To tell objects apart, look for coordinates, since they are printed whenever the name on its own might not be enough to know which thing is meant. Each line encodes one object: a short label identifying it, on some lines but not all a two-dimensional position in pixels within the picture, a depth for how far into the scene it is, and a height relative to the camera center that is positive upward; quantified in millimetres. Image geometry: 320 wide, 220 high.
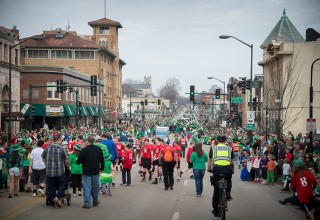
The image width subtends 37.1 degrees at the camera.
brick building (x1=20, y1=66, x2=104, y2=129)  59625 +1847
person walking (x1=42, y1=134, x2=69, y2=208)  12484 -1484
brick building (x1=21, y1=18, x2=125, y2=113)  80688 +9920
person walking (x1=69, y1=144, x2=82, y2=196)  14906 -1749
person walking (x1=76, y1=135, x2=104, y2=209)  12625 -1452
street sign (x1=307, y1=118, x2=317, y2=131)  21359 -579
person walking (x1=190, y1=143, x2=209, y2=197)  15258 -1730
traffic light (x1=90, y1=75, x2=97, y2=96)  40062 +2190
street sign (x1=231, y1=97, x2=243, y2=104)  41938 +982
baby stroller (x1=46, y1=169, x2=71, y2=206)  13141 -2443
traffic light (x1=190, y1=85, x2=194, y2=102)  47062 +1855
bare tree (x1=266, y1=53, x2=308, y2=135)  46750 +2145
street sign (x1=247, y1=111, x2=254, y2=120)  31733 -227
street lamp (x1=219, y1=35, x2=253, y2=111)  29511 +4640
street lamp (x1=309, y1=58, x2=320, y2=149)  22472 +806
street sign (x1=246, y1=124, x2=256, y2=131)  31641 -991
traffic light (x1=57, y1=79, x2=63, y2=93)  40875 +2087
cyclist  11312 -1281
